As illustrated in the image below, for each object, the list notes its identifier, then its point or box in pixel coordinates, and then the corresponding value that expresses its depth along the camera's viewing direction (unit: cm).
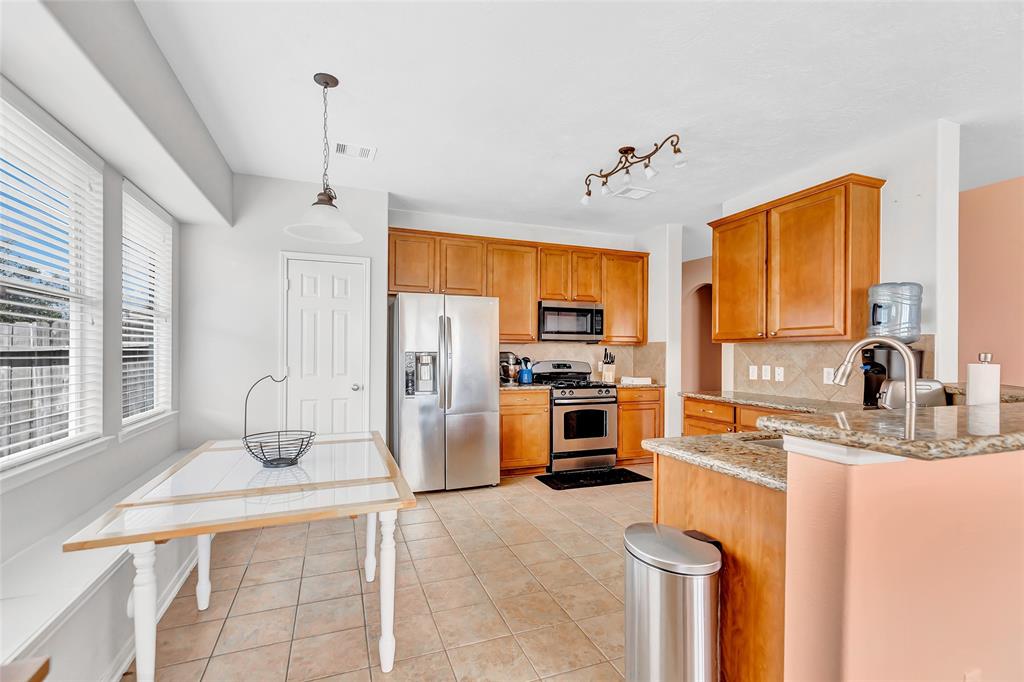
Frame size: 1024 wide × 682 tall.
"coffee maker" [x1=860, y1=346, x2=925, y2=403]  282
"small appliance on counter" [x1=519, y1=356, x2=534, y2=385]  502
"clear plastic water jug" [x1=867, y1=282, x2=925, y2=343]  275
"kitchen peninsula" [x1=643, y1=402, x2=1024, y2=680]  110
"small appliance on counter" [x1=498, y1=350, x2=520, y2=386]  508
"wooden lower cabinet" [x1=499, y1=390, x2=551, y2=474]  461
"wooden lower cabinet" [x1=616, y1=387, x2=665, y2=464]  510
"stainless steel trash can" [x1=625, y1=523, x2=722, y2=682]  138
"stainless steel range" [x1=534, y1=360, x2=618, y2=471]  477
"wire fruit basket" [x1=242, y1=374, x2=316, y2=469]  200
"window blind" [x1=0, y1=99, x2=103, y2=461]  167
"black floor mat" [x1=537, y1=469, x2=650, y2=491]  437
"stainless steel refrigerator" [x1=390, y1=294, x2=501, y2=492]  407
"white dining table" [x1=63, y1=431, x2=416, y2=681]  140
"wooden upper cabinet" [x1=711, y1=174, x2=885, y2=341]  302
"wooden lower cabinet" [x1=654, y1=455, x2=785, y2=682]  136
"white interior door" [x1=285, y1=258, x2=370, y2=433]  373
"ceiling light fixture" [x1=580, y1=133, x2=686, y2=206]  290
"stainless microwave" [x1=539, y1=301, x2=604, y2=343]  504
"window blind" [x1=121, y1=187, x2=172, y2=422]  269
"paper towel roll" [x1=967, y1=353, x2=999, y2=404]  160
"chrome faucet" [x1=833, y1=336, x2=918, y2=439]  119
